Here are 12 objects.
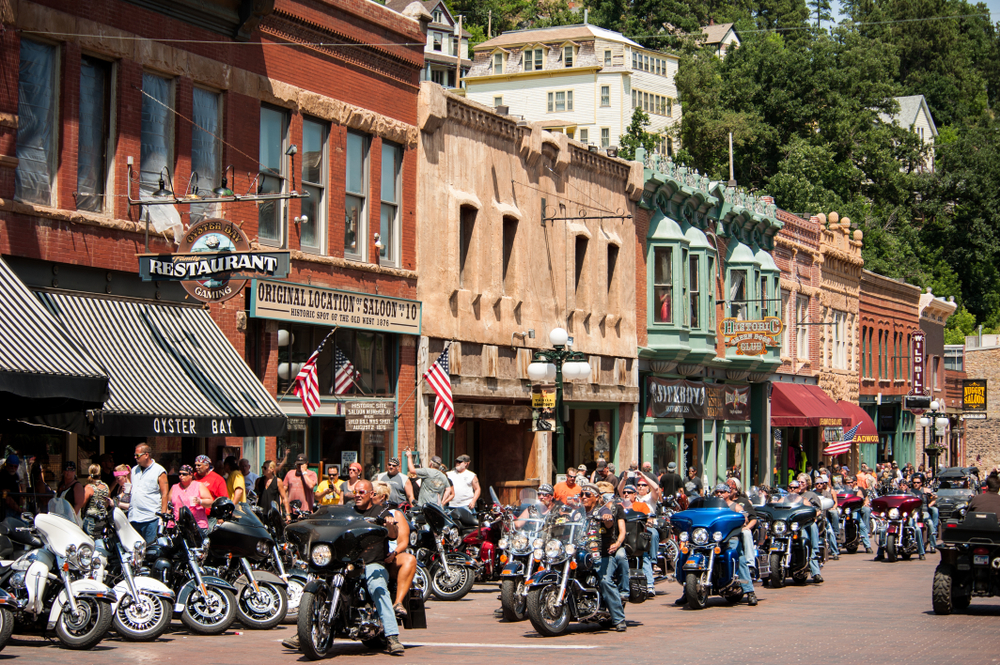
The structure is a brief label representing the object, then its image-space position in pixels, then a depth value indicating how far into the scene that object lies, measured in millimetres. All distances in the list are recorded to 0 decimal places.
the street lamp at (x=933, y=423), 58316
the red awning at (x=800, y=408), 44844
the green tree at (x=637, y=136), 85188
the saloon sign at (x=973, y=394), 73250
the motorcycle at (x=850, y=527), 29797
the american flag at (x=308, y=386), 22750
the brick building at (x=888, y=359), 55438
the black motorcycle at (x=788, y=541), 21328
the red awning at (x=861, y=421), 50594
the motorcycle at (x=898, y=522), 27469
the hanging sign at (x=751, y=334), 38781
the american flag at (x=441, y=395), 26031
